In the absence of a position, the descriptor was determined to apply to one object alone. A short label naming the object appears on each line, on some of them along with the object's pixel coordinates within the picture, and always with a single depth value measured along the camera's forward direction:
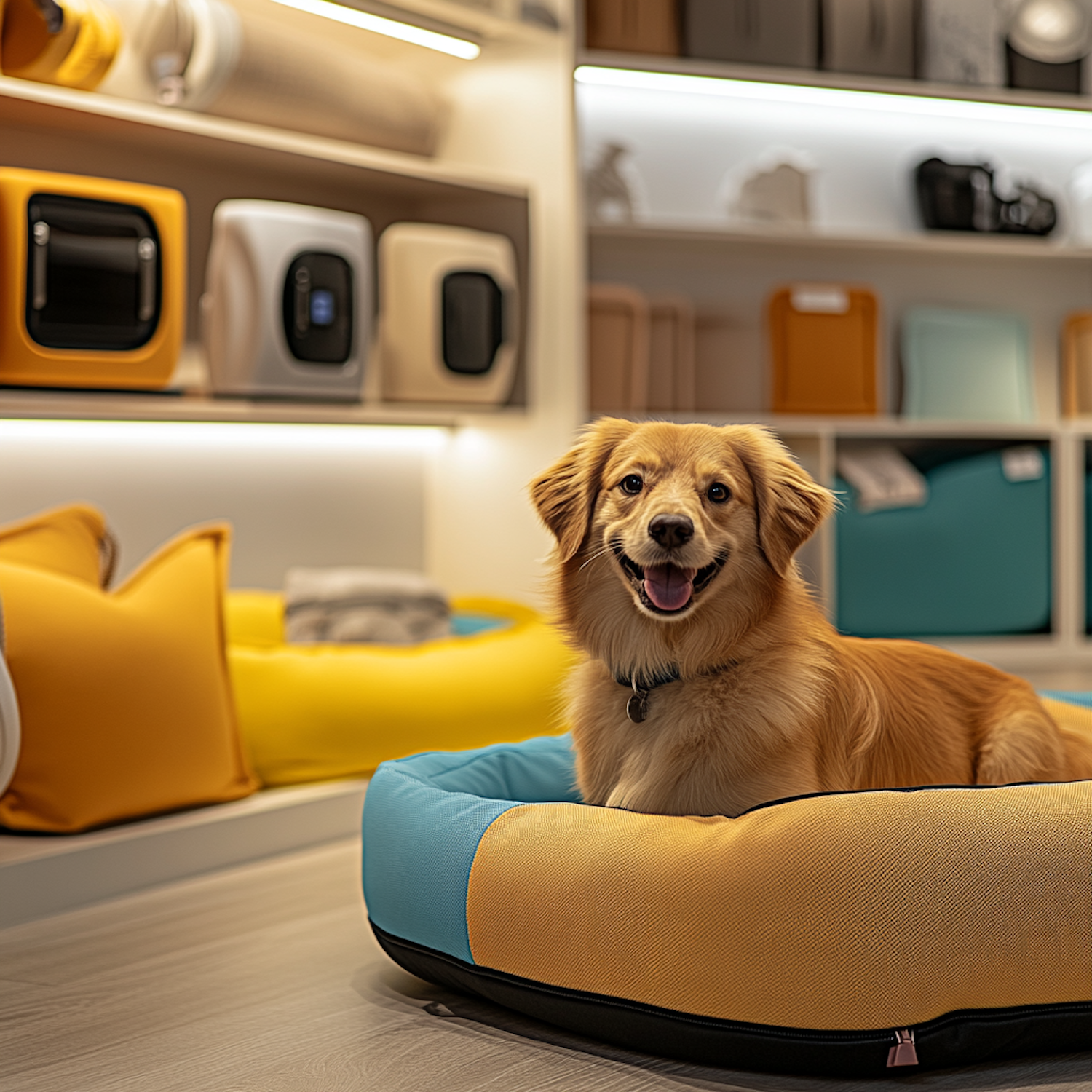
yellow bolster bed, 2.62
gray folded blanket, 3.09
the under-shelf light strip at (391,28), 3.45
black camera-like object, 4.33
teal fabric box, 4.18
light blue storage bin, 4.49
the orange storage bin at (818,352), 4.20
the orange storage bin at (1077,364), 4.57
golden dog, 1.62
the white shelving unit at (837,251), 4.09
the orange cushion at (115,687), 2.16
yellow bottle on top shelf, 2.65
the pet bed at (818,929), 1.40
